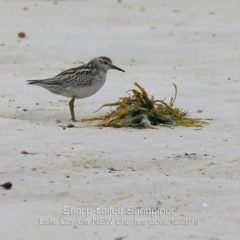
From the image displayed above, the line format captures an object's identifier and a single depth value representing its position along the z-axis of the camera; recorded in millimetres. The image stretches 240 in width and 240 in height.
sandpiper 19422
